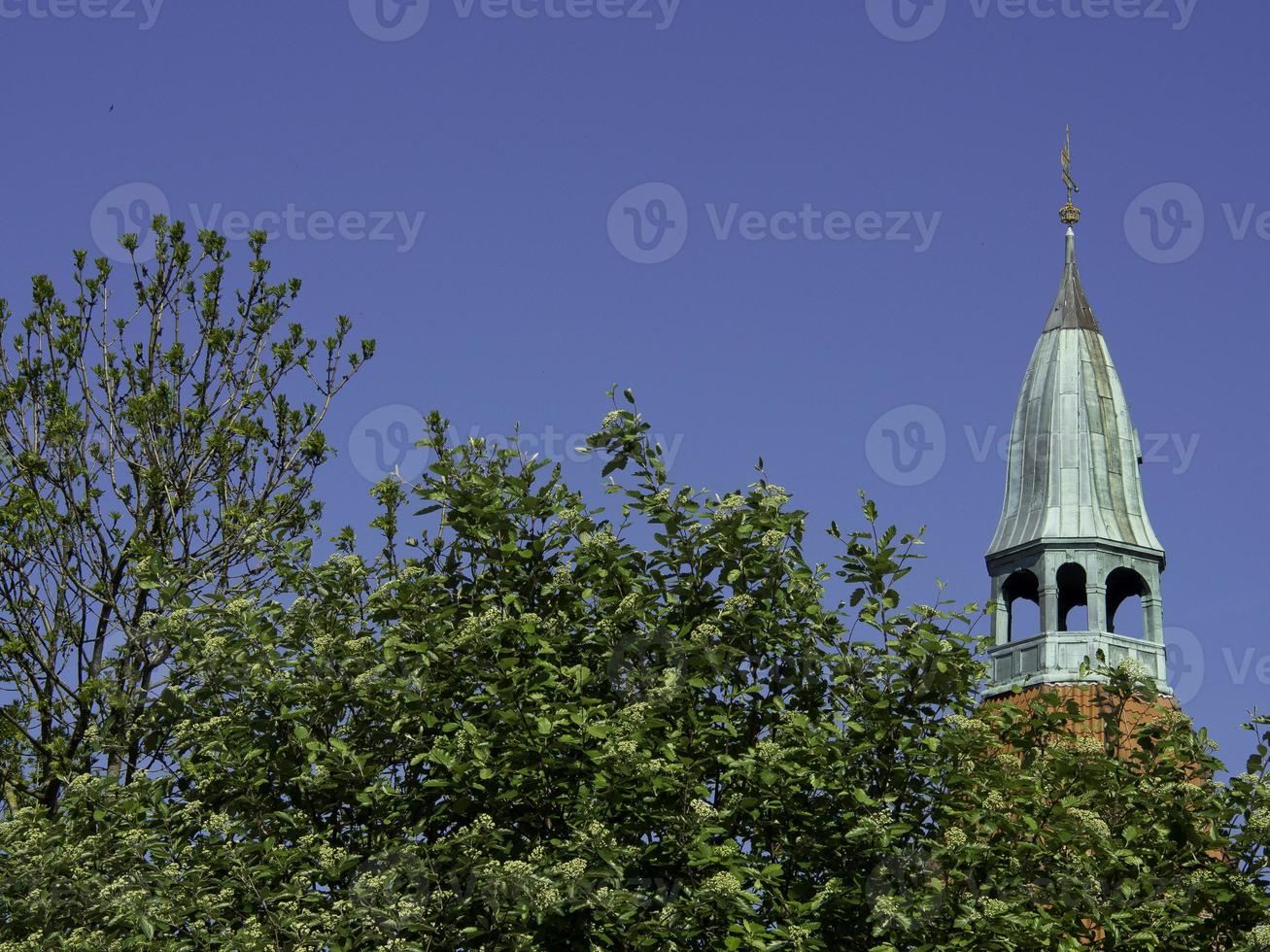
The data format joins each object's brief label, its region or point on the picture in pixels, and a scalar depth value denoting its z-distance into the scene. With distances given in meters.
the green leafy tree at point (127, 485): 23.73
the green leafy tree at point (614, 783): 16.77
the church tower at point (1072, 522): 43.97
